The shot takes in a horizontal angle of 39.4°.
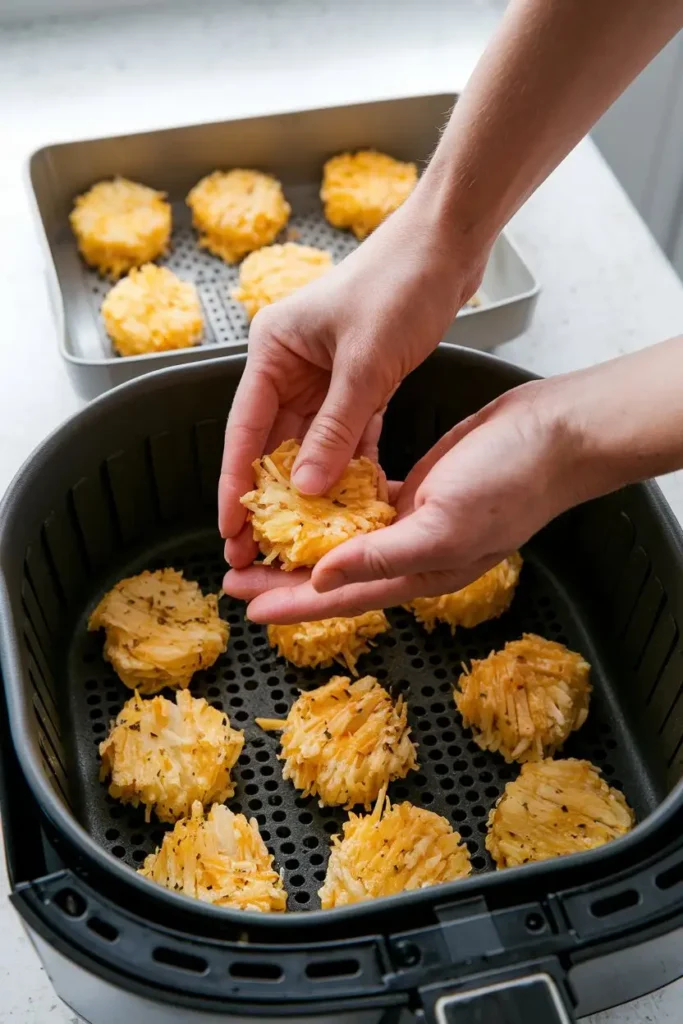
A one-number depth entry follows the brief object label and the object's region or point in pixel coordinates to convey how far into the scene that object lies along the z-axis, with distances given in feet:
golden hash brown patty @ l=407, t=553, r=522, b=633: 3.18
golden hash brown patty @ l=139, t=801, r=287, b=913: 2.51
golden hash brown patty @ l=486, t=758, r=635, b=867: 2.65
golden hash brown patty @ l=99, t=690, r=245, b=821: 2.75
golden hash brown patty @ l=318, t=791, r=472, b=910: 2.55
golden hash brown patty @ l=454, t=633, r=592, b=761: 2.93
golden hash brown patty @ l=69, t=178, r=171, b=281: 4.22
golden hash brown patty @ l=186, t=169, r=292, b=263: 4.33
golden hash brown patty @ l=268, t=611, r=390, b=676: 3.08
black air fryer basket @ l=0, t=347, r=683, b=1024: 1.85
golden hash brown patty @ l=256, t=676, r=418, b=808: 2.81
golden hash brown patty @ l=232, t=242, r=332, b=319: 4.01
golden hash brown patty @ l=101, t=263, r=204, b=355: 3.90
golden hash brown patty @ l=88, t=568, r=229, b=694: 3.03
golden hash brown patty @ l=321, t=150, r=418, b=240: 4.40
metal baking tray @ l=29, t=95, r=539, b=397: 4.14
